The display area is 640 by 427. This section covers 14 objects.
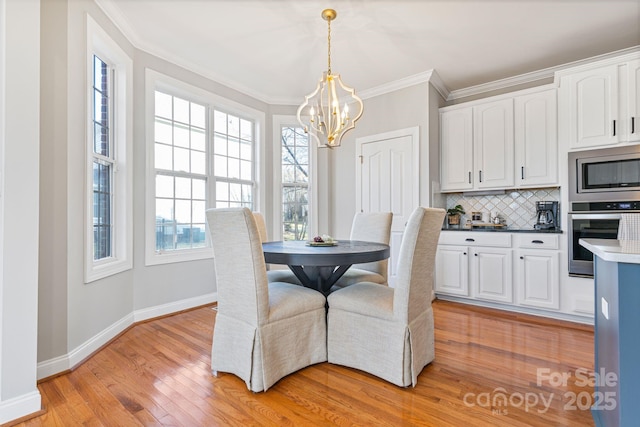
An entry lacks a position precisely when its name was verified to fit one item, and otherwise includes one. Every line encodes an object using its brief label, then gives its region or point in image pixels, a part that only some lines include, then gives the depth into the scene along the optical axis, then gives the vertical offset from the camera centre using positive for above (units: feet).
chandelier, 8.52 +2.69
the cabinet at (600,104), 9.51 +3.41
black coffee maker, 11.60 +0.02
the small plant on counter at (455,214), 13.57 +0.02
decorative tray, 8.20 -0.74
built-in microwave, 9.43 +1.23
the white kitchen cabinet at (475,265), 11.35 -1.87
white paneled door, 12.91 +1.58
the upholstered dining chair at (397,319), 6.21 -2.15
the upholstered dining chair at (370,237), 9.00 -0.70
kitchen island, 3.60 -1.34
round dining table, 6.54 -0.87
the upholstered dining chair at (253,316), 6.10 -2.07
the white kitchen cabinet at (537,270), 10.50 -1.85
